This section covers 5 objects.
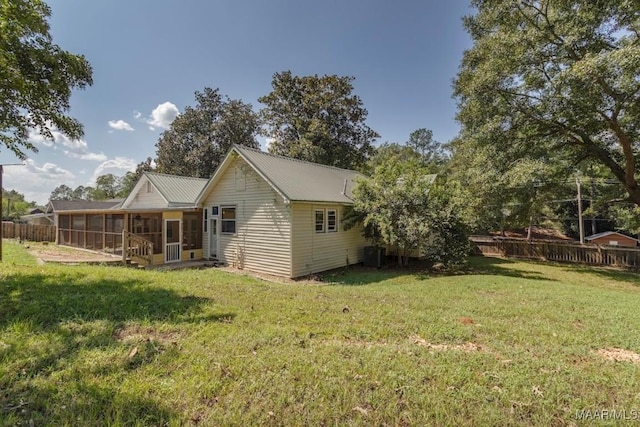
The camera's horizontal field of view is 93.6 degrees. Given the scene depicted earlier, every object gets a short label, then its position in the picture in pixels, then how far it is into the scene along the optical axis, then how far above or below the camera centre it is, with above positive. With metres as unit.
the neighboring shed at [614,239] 26.98 -1.41
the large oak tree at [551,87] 11.21 +5.41
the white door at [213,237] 14.88 -0.50
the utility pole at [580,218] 21.01 +0.43
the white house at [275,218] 11.93 +0.39
